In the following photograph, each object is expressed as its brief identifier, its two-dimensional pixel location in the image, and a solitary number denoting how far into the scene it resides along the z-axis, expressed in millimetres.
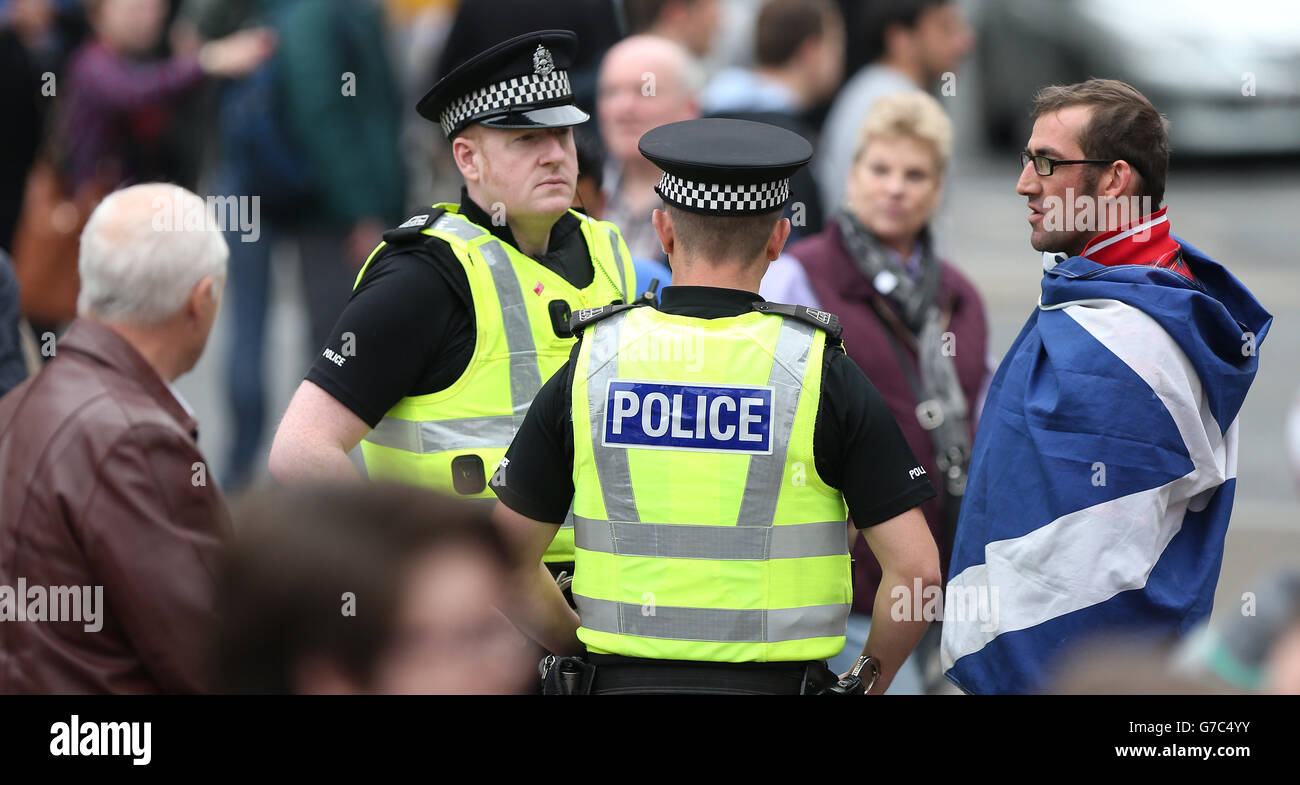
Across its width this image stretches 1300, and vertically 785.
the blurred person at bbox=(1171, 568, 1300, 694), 3529
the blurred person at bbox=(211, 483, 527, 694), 3959
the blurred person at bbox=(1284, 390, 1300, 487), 4082
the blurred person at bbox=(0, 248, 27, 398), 8812
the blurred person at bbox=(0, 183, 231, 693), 5824
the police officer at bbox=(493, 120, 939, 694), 6078
